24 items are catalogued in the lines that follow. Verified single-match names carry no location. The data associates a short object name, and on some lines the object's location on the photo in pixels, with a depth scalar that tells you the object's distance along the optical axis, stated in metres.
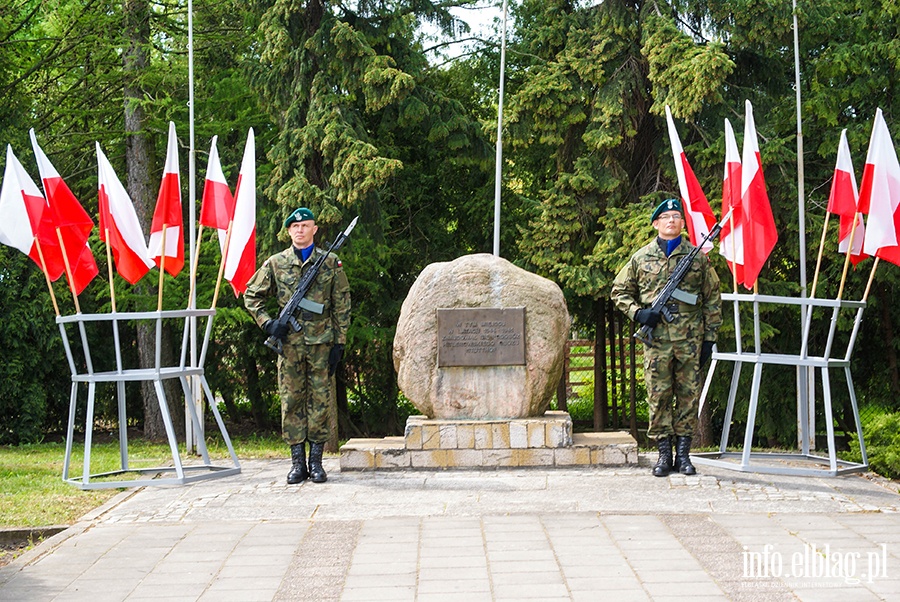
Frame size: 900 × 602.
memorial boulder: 8.17
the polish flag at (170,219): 7.82
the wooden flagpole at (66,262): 7.50
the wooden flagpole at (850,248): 7.55
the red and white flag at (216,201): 8.19
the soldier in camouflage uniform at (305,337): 7.54
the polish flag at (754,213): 7.75
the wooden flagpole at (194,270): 8.32
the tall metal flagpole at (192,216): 10.06
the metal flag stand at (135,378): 7.49
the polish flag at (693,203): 8.26
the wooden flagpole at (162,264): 7.71
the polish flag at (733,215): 7.84
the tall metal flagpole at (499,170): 9.65
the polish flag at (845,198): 7.65
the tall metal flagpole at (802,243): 9.15
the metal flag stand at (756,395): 7.43
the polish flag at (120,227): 7.65
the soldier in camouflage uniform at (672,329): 7.45
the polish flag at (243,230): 8.30
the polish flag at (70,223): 7.51
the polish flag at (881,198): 7.43
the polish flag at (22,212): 7.41
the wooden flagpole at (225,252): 8.17
